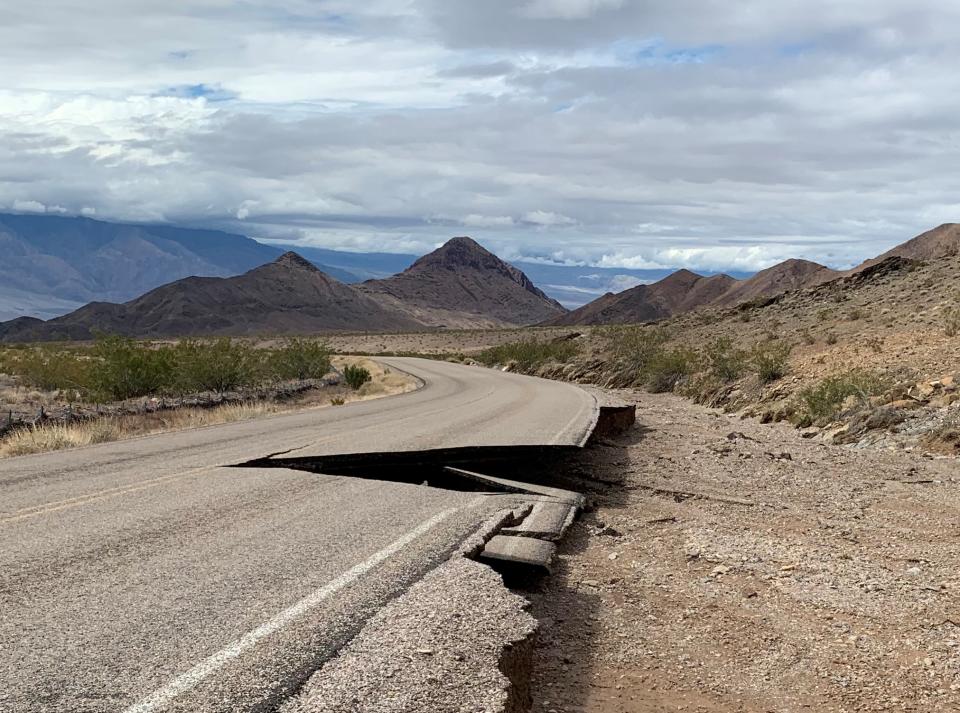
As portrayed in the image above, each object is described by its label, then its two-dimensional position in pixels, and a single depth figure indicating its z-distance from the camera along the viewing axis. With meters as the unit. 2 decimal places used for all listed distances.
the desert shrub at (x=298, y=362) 38.78
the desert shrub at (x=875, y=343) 24.80
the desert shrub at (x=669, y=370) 34.88
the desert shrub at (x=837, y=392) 18.47
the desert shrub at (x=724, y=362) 30.11
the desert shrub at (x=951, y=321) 23.48
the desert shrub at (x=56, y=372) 28.67
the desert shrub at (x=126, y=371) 25.75
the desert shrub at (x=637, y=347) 41.31
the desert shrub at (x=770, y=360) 26.72
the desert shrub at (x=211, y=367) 27.94
